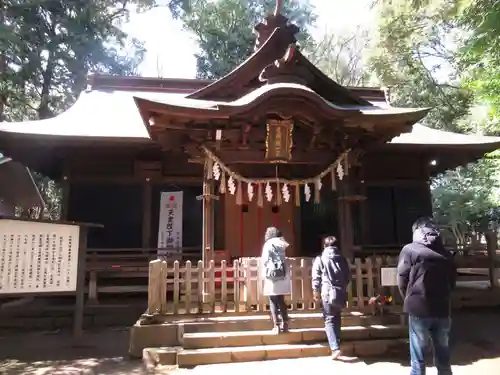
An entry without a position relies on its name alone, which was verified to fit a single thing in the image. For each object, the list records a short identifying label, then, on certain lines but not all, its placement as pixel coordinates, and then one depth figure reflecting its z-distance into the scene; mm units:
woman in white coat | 6254
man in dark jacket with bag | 5971
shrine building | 7504
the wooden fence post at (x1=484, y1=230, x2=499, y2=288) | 10047
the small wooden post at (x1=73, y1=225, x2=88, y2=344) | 6961
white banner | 10133
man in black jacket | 4266
